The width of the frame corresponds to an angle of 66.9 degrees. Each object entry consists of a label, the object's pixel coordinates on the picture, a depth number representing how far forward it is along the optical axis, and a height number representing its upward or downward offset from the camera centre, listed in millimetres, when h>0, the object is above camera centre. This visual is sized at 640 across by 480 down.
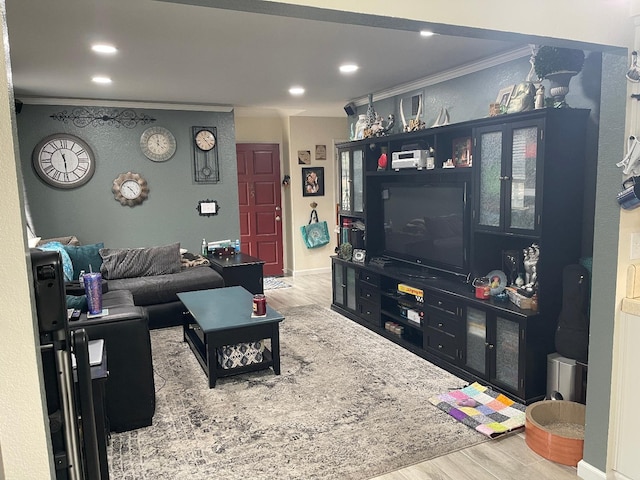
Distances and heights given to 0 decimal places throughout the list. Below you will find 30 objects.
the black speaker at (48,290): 1173 -229
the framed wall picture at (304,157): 7422 +486
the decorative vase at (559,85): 2943 +596
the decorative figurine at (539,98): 3092 +539
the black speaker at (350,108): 5814 +952
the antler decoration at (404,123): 4670 +634
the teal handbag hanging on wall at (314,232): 7574 -683
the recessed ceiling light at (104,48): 3297 +1011
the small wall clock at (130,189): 5746 +53
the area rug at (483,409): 2873 -1429
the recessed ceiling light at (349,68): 3988 +1008
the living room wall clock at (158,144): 5844 +592
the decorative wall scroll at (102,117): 5477 +885
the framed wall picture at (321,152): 7527 +564
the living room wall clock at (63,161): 5395 +385
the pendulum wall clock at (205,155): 6102 +463
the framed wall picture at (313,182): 7485 +104
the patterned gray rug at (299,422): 2568 -1442
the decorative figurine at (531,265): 3202 -548
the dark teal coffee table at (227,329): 3459 -1000
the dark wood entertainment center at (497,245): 3033 -429
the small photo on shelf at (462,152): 3789 +262
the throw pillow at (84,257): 5031 -664
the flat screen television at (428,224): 3852 -340
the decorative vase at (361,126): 5113 +646
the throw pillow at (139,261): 5195 -748
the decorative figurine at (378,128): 4902 +596
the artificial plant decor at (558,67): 2891 +696
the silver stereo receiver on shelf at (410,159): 4160 +237
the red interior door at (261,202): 7414 -194
